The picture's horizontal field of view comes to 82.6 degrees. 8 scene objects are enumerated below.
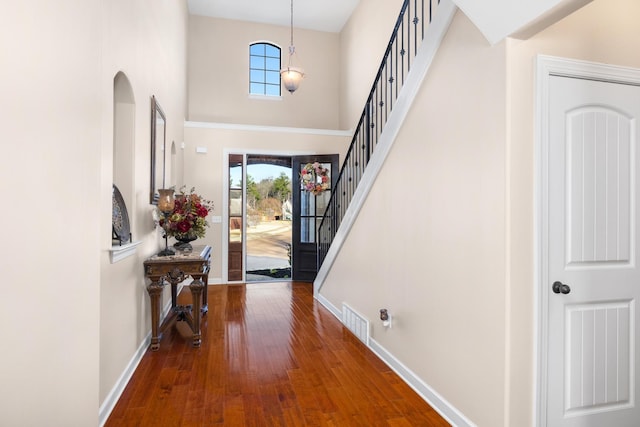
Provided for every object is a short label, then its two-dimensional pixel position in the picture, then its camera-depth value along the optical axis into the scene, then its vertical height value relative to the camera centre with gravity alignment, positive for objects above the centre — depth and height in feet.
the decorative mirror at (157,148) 11.59 +2.34
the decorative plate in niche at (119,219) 8.55 -0.09
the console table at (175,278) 11.06 -1.96
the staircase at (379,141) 8.02 +2.37
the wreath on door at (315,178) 21.54 +2.30
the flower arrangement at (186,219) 12.11 -0.10
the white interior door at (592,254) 6.28 -0.64
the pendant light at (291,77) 18.52 +7.16
